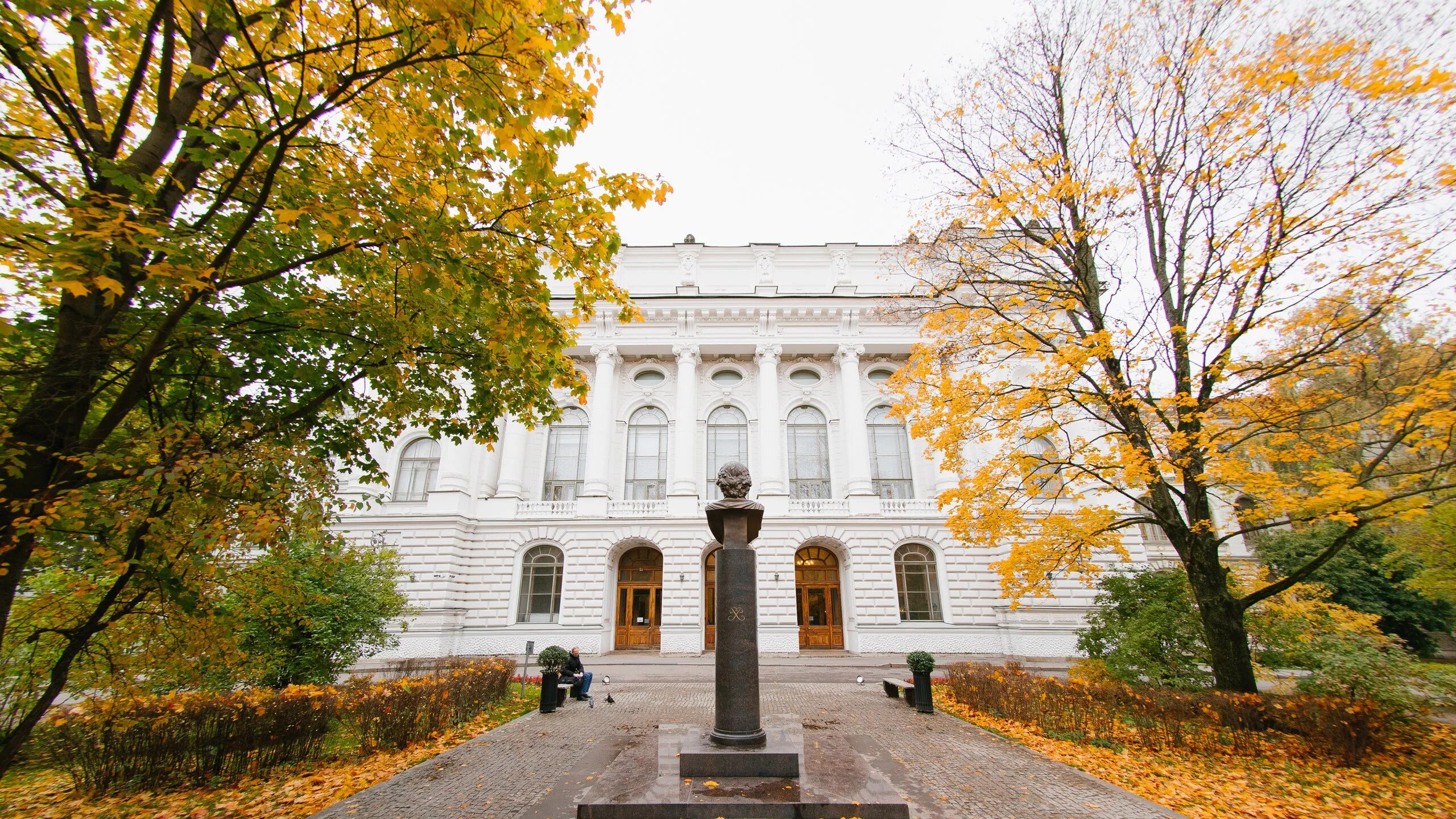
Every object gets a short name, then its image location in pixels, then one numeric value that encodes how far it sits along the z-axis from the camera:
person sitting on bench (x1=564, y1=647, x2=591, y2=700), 12.24
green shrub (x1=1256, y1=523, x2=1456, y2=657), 20.91
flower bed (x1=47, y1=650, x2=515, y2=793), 6.27
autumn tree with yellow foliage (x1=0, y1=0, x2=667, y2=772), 3.73
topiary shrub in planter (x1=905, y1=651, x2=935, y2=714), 10.73
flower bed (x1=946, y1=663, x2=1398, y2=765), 7.28
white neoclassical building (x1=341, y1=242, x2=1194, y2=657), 21.66
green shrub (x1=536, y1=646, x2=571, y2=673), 12.95
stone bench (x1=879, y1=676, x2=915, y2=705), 11.49
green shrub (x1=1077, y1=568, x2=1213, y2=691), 10.68
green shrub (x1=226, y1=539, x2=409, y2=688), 10.06
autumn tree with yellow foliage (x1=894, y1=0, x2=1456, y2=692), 7.68
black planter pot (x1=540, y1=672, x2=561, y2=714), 10.71
